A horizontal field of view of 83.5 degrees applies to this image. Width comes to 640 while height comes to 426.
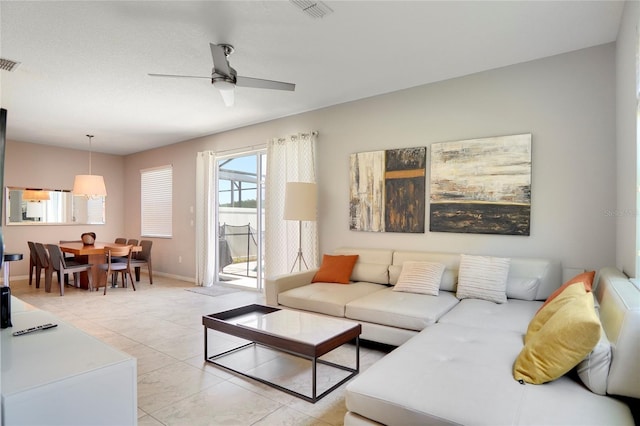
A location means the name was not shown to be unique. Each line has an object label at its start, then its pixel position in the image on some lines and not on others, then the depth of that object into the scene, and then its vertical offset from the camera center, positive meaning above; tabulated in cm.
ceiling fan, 275 +112
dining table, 570 -69
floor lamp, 443 +14
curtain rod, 573 +105
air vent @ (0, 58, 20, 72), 337 +142
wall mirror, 696 +9
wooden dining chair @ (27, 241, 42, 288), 617 -90
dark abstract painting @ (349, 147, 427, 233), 406 +27
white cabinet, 118 -59
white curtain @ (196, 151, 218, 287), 629 -11
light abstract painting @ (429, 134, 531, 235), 342 +28
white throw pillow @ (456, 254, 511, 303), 314 -58
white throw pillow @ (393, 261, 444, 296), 339 -63
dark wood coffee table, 238 -88
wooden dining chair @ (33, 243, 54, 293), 578 -83
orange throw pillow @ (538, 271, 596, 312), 234 -45
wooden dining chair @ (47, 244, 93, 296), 548 -85
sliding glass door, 587 -9
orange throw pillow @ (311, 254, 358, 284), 402 -64
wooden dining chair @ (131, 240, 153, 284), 641 -82
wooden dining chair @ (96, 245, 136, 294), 581 -87
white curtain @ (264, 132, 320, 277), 491 +17
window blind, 740 +24
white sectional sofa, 148 -79
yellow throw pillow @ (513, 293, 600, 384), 157 -60
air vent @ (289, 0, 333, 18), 246 +145
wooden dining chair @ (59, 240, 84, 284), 623 -83
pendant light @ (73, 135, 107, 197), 623 +45
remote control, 165 -56
